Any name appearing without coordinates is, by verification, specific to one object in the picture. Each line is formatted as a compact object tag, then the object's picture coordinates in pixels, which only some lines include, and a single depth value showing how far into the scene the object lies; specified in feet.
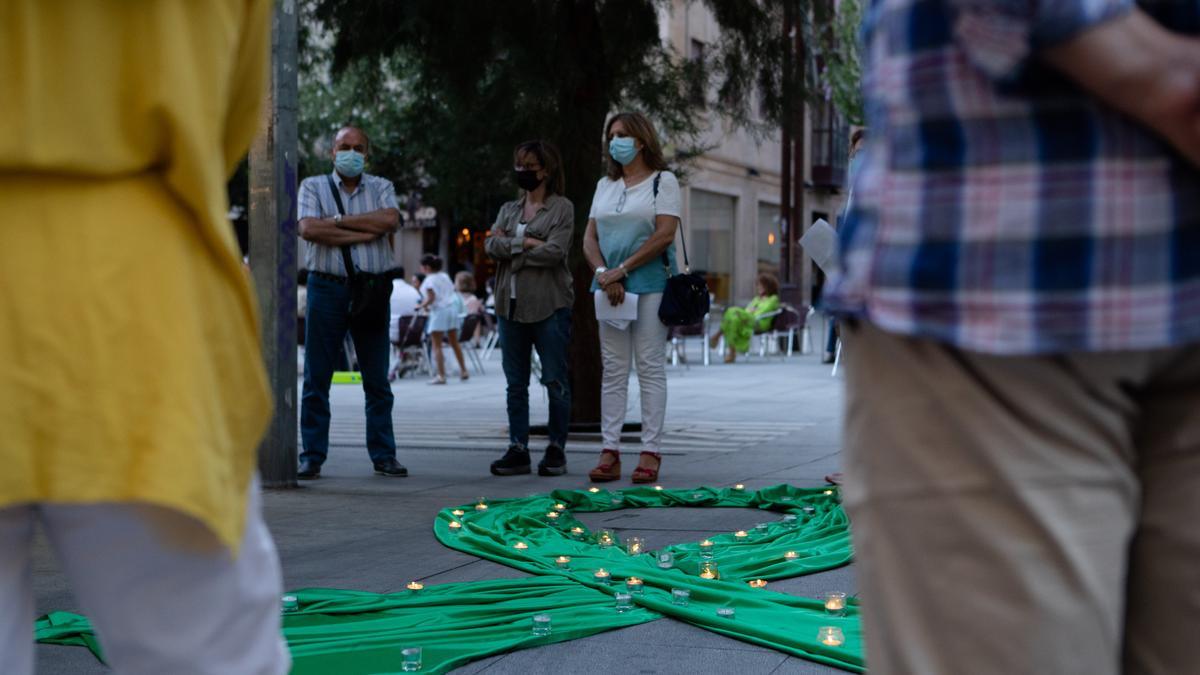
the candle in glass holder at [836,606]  14.75
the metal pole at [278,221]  24.17
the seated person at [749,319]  78.28
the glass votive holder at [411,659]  12.35
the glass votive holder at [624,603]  14.80
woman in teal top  25.00
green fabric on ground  13.14
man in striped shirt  25.58
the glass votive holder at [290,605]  14.87
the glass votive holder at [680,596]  14.99
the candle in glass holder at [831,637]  13.12
